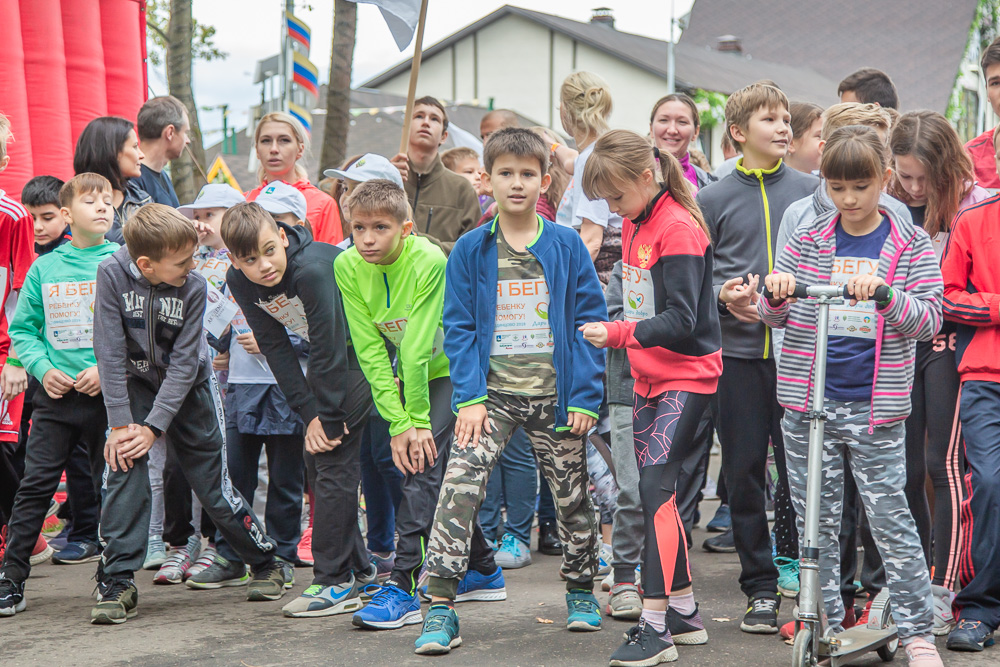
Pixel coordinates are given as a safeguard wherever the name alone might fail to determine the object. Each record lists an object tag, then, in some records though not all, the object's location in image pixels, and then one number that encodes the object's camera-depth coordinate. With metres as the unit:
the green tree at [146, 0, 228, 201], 12.38
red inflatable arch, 7.64
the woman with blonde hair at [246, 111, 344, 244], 6.62
